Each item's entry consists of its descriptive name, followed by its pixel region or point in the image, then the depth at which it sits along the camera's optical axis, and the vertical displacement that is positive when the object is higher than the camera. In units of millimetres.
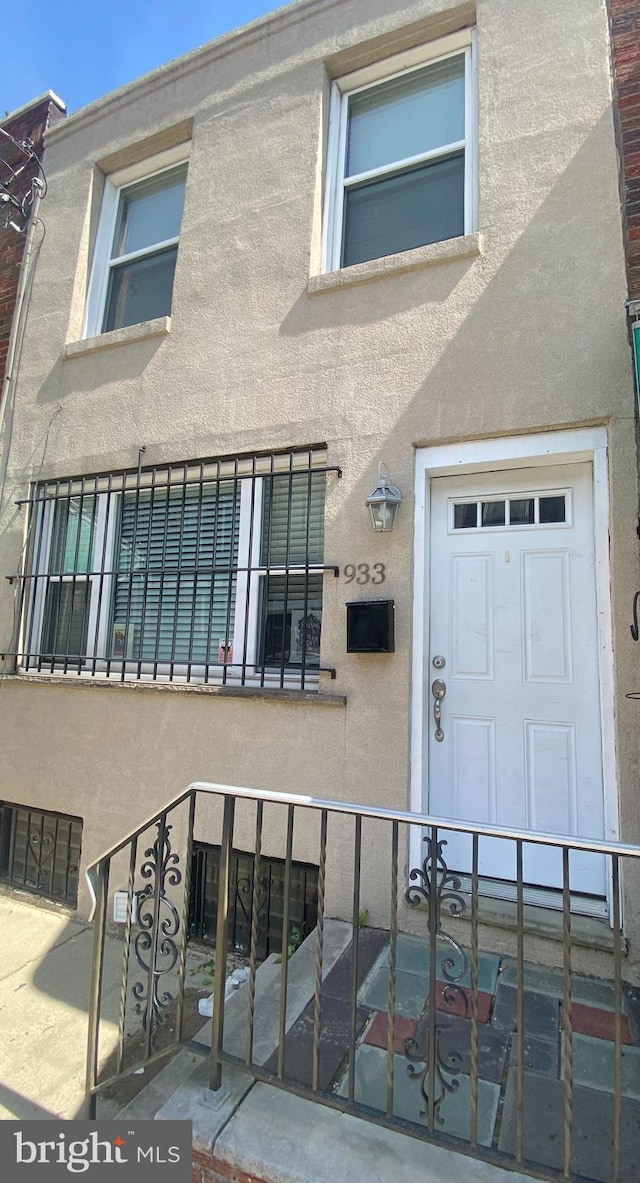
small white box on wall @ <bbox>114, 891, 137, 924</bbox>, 3709 -1597
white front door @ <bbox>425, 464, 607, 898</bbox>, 2957 +11
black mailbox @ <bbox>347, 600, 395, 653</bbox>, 3188 +184
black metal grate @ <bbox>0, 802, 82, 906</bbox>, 4113 -1442
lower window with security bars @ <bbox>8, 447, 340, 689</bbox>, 3740 +546
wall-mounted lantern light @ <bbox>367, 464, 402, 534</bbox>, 3266 +866
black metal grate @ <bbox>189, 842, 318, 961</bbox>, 3354 -1424
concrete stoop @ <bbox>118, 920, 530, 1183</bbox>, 1620 -1390
